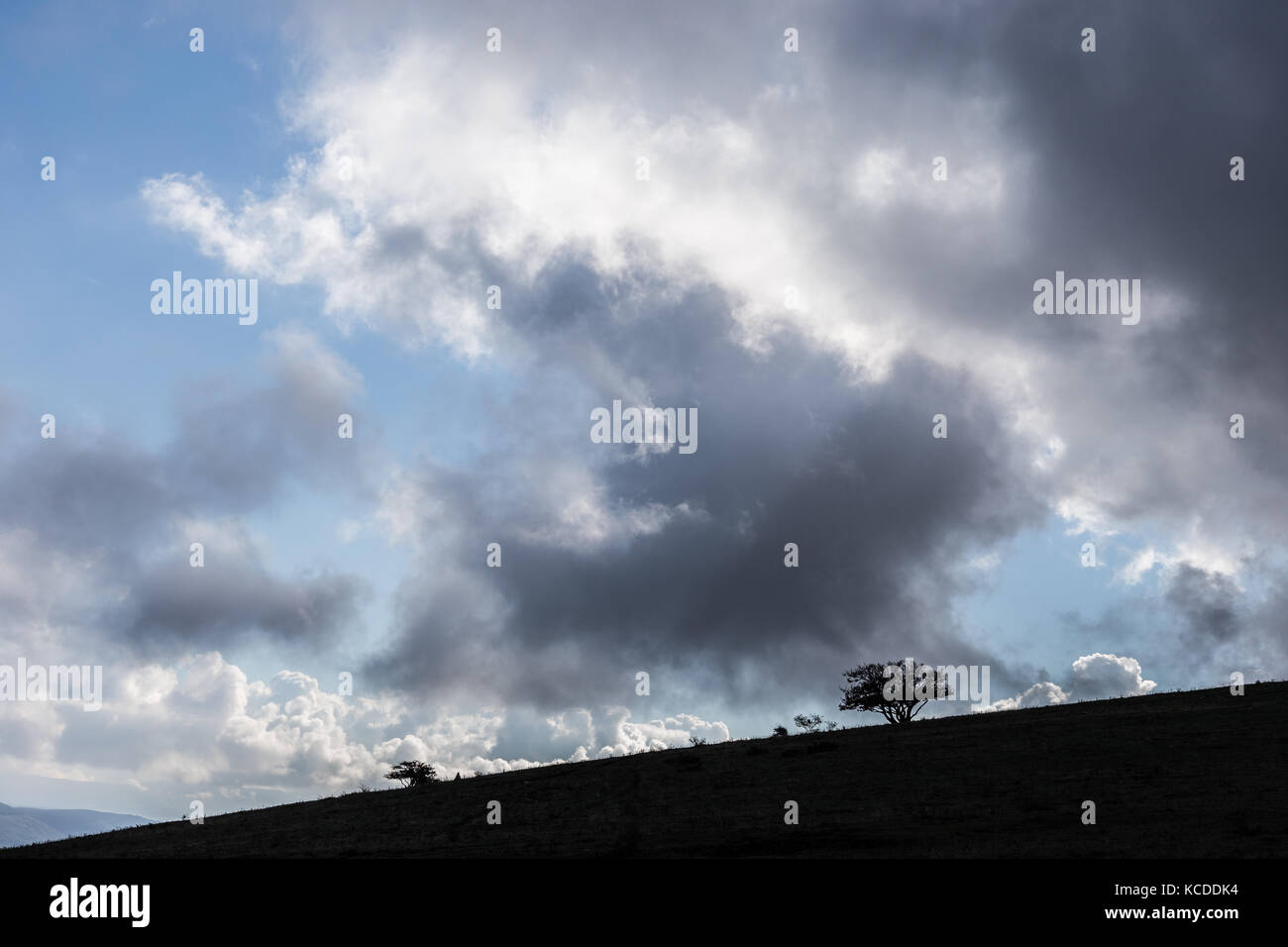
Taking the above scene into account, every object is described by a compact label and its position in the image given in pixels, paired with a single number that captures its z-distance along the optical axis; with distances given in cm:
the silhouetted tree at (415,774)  8569
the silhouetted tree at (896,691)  9412
